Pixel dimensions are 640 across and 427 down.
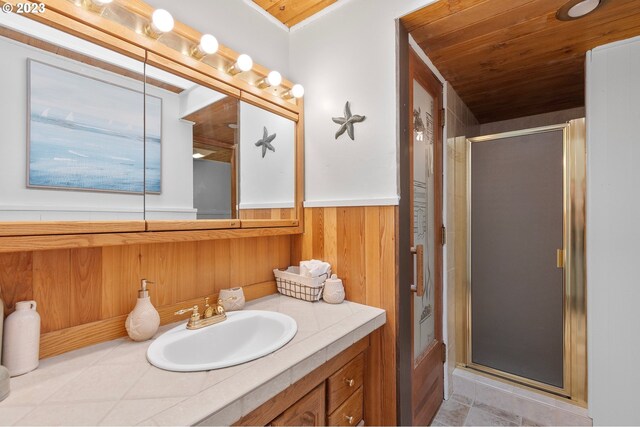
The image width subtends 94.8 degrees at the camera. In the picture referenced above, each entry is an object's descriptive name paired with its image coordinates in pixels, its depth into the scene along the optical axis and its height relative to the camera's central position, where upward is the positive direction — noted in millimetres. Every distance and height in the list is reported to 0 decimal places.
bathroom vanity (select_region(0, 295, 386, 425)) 652 -435
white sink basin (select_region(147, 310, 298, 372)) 878 -451
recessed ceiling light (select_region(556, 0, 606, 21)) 1240 +890
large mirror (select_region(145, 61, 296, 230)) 1105 +265
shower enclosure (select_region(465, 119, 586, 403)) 1729 -283
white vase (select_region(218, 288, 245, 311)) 1303 -374
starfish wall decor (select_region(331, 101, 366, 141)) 1442 +464
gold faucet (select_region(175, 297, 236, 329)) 1101 -397
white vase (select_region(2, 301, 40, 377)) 788 -341
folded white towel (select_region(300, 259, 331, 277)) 1464 -270
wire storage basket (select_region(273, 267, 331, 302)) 1436 -354
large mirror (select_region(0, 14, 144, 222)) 811 +268
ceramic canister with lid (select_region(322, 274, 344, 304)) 1410 -369
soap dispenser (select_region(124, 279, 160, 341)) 999 -360
